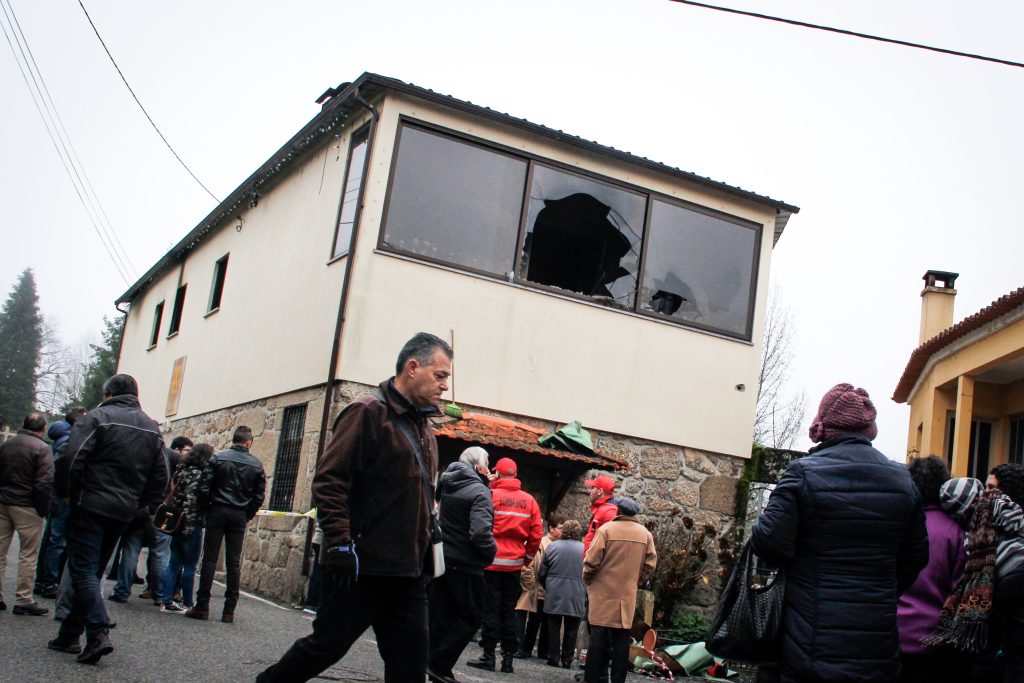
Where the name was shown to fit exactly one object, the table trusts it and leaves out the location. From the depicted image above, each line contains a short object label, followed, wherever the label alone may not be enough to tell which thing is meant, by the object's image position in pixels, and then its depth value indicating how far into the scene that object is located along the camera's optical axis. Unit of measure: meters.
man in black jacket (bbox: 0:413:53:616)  8.56
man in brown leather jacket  4.33
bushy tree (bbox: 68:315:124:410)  42.00
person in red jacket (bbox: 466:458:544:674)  9.33
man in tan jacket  8.44
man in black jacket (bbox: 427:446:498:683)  7.45
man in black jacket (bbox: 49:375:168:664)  6.57
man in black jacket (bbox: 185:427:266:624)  9.87
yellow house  13.97
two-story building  12.56
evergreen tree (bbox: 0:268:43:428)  59.28
